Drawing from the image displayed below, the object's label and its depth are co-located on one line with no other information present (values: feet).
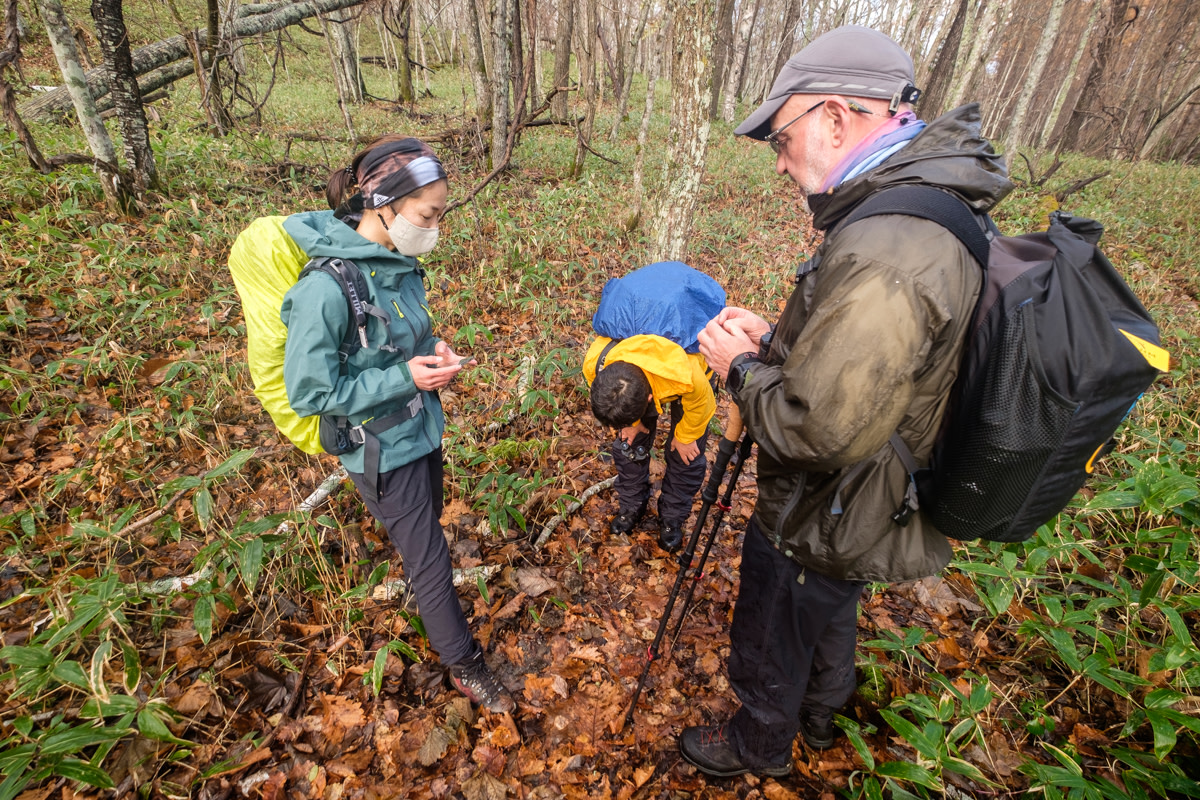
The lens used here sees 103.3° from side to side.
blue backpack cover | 9.04
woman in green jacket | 6.00
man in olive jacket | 3.84
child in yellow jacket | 8.58
